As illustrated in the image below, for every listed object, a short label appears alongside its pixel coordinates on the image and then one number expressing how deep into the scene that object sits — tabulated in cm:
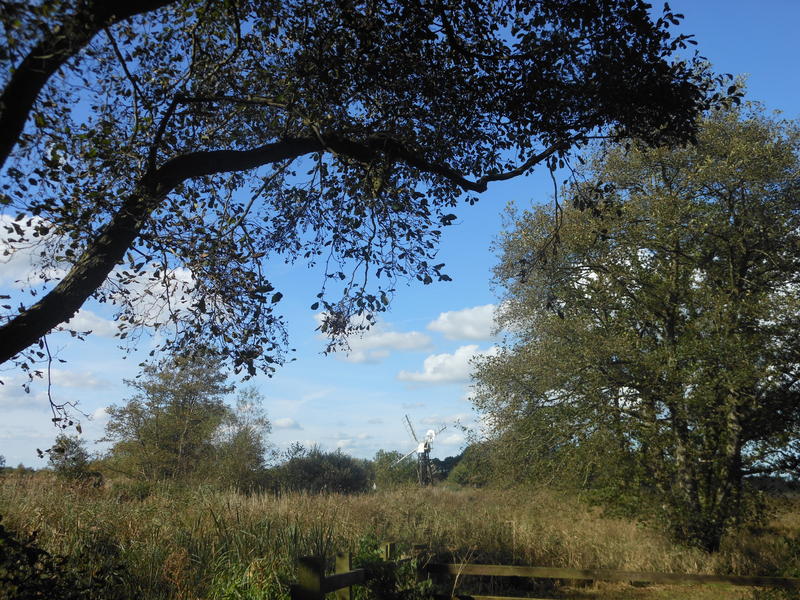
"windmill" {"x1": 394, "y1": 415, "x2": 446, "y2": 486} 4400
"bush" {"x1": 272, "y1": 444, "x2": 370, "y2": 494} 2756
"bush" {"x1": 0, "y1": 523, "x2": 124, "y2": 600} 456
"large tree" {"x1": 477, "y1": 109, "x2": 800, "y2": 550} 1405
